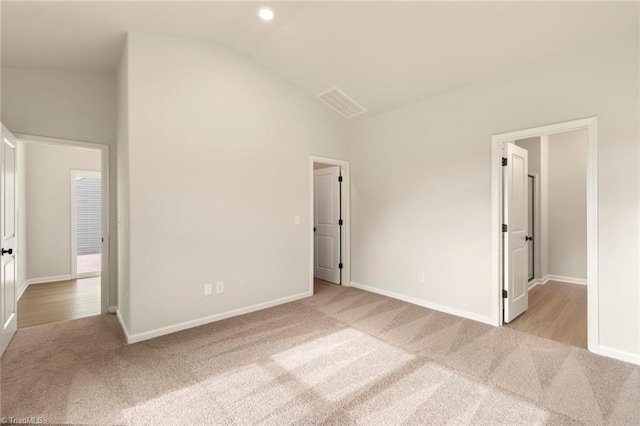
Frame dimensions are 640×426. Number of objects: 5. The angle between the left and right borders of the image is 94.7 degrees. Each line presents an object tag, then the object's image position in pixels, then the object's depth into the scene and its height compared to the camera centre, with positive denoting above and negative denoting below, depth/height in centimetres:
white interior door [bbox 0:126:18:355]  272 -23
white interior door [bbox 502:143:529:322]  335 -25
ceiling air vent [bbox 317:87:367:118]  423 +165
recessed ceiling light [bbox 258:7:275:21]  286 +197
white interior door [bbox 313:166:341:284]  518 -22
